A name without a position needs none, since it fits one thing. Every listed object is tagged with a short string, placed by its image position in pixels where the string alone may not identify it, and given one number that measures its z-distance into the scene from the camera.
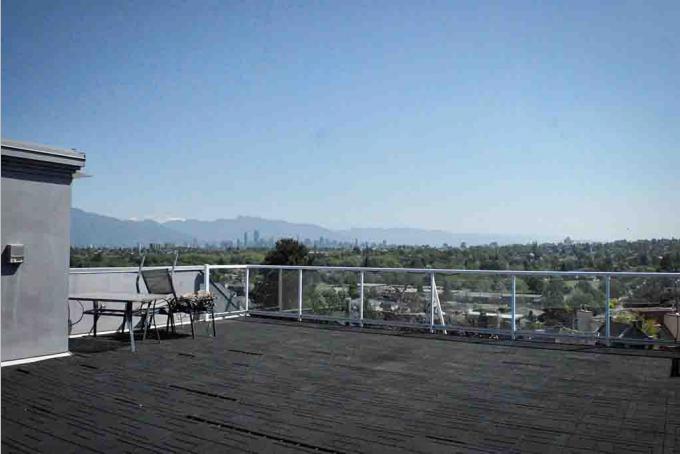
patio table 6.25
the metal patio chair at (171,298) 7.05
